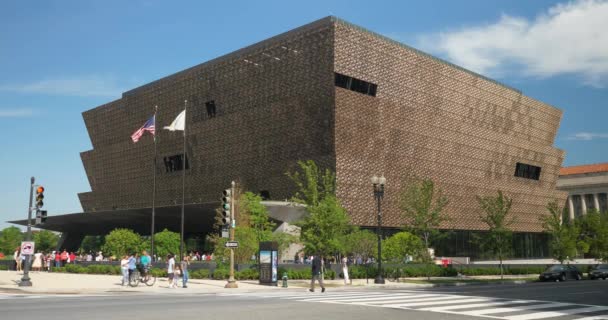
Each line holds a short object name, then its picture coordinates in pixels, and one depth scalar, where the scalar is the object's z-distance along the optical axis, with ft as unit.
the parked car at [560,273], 139.03
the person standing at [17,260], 159.45
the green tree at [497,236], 172.65
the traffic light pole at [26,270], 93.65
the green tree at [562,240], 186.39
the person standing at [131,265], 102.73
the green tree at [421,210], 175.83
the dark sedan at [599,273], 150.30
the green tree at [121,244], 203.14
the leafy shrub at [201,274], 131.64
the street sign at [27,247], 95.33
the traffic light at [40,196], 95.40
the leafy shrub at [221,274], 125.83
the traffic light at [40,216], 94.89
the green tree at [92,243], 297.53
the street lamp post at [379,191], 118.93
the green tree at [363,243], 151.84
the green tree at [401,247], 154.61
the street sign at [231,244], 98.53
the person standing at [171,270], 102.43
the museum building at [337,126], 195.31
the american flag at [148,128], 145.69
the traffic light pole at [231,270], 97.96
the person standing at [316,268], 91.35
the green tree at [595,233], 212.23
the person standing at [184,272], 102.22
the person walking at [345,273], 115.34
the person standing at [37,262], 155.26
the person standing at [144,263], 110.11
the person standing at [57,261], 175.59
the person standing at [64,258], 179.63
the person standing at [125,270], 103.50
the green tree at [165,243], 207.10
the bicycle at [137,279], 104.55
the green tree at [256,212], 167.50
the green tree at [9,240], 534.78
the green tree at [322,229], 129.80
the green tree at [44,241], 476.54
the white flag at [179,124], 147.43
